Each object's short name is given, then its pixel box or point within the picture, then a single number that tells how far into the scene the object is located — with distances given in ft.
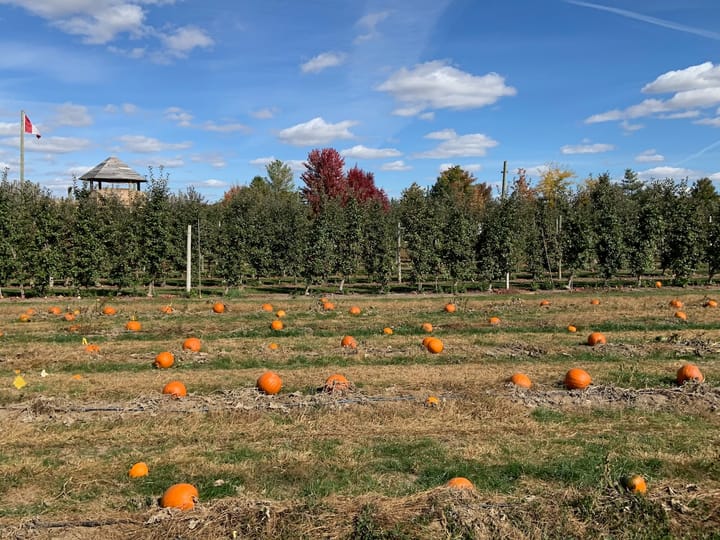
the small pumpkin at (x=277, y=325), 41.14
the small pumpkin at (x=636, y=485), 14.85
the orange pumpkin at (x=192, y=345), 34.02
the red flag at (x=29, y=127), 103.50
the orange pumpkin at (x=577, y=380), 25.71
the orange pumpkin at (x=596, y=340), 35.55
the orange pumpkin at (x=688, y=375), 26.05
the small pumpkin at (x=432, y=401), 23.25
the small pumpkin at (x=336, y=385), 24.66
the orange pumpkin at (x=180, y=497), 14.35
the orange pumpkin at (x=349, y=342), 34.66
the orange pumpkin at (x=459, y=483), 14.83
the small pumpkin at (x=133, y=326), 40.52
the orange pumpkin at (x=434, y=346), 33.78
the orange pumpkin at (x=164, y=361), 30.35
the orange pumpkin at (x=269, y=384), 25.04
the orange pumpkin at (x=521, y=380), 26.02
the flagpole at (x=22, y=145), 93.99
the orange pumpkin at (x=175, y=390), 24.34
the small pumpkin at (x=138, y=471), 16.96
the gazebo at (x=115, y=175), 131.85
